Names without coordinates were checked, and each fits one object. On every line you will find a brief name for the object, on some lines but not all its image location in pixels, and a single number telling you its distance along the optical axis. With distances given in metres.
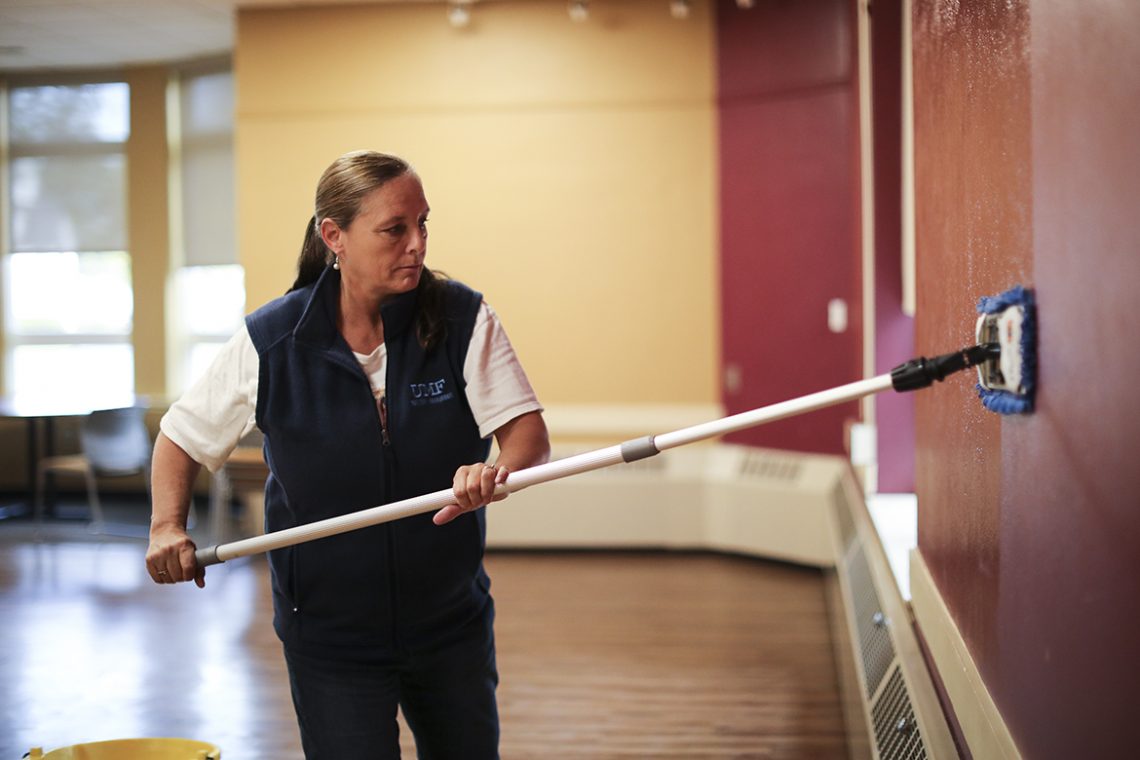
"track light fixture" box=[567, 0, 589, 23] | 5.40
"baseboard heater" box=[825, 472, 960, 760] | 1.79
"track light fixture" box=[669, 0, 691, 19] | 5.35
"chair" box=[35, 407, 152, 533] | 6.23
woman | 1.70
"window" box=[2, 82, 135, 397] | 7.62
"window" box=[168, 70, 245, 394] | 7.42
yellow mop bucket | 1.80
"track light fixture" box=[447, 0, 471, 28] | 5.57
